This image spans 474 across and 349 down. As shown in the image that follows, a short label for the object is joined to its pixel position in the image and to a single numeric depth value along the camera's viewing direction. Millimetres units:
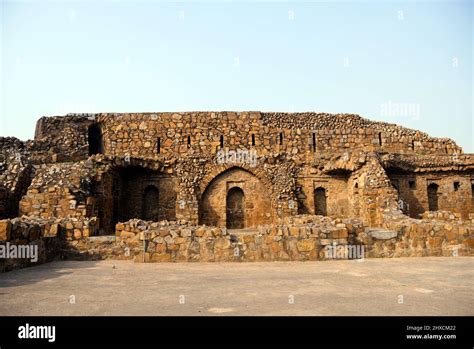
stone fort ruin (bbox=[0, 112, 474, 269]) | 14873
